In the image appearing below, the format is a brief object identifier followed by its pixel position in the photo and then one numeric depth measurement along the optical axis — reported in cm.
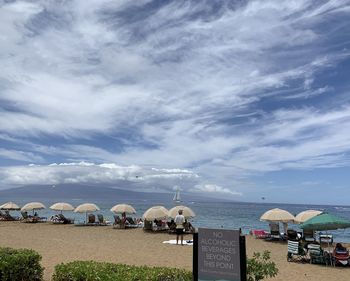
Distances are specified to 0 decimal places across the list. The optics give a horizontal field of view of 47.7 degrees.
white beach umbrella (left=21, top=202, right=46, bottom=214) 2906
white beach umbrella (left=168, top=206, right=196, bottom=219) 2191
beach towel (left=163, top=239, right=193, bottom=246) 1698
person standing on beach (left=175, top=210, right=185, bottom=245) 1670
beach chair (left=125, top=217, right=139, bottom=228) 2470
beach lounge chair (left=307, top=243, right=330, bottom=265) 1272
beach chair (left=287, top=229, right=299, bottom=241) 1834
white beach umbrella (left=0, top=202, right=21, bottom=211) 3069
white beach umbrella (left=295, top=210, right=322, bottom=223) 1908
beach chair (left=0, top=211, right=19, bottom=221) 2935
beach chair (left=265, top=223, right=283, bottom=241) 1942
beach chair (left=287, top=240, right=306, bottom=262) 1304
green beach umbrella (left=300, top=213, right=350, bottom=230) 1372
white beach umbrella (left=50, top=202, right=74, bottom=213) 2844
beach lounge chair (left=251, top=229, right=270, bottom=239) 2028
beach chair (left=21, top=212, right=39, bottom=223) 2798
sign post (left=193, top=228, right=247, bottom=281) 541
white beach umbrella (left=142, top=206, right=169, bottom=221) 2159
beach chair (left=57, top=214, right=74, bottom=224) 2717
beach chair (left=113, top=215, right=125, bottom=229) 2400
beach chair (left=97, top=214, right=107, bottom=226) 2619
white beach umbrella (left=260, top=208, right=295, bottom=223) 1883
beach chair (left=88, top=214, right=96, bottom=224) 2595
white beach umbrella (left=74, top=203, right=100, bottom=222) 2639
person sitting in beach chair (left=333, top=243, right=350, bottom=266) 1254
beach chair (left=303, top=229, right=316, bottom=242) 1735
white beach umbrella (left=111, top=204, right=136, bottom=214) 2517
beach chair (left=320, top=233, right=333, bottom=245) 1754
